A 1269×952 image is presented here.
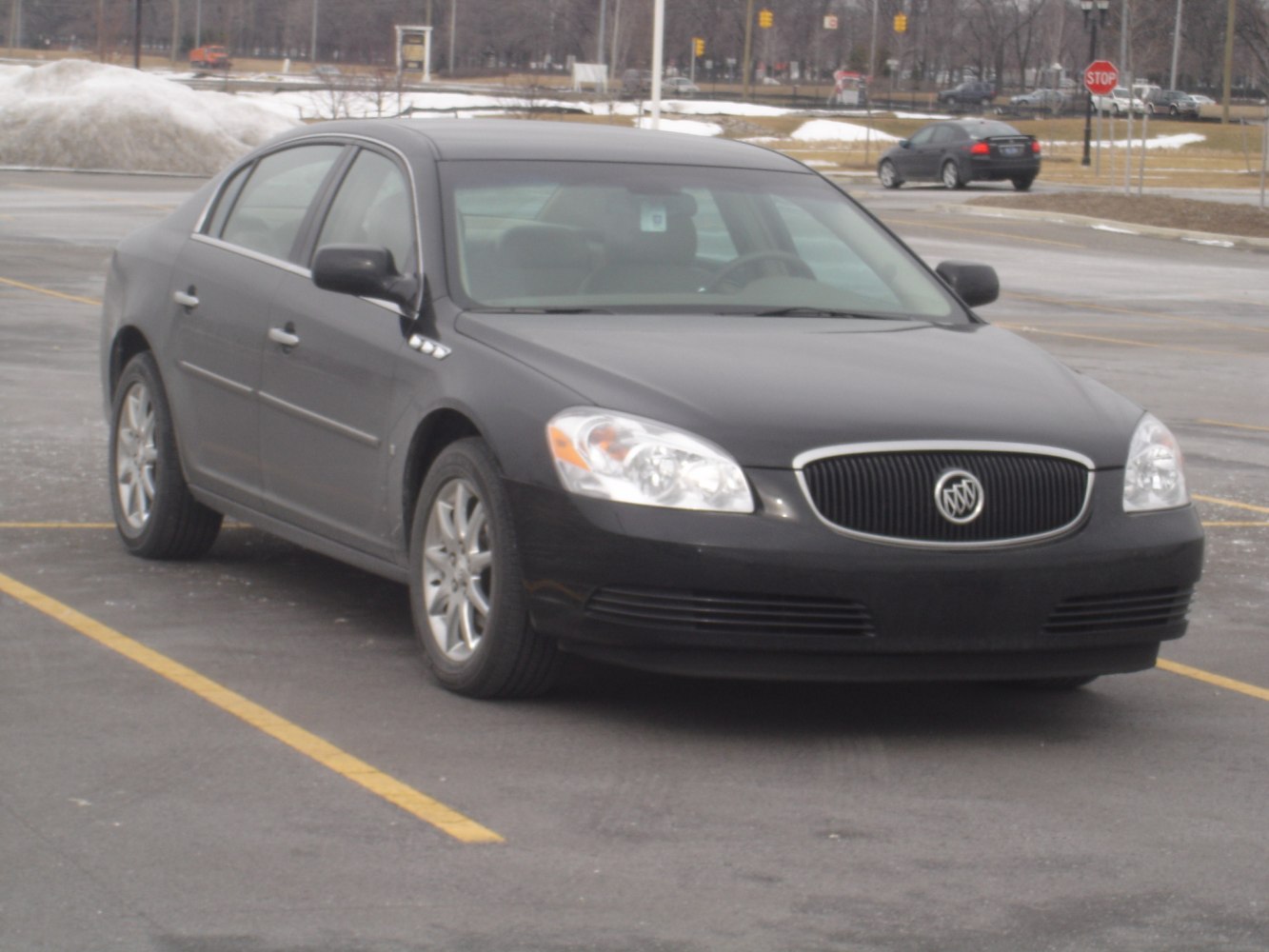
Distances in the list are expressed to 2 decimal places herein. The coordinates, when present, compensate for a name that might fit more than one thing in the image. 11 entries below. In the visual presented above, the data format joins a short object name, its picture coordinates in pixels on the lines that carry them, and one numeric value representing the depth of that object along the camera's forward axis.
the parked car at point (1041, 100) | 97.94
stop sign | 40.75
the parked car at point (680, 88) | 107.00
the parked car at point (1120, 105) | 82.44
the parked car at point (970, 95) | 111.62
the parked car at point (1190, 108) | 94.62
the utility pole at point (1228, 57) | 84.44
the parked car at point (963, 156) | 46.53
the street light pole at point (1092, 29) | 53.38
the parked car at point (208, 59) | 122.18
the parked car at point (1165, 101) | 95.81
